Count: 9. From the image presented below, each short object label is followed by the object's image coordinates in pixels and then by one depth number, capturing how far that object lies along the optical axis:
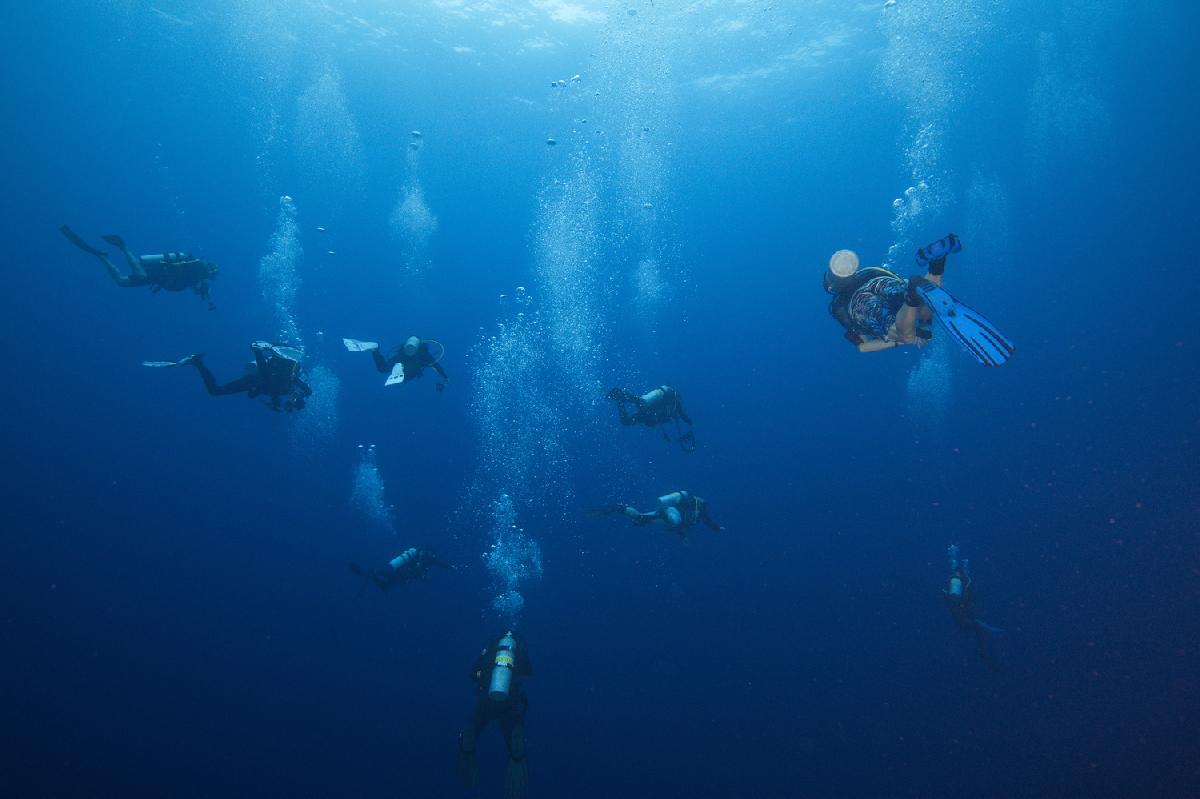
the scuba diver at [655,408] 9.09
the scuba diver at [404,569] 9.80
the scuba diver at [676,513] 8.19
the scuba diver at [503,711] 6.49
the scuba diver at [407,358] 7.98
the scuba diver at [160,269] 8.70
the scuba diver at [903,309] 2.58
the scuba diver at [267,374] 7.70
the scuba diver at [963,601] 10.19
